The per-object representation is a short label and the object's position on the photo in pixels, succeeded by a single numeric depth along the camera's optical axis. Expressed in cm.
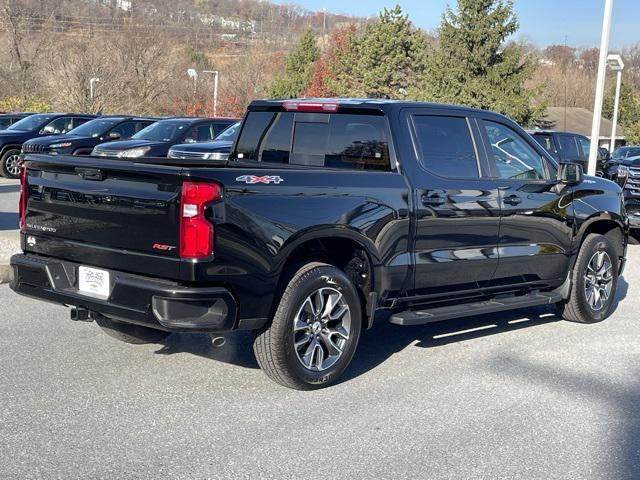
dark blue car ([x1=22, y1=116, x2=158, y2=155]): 1992
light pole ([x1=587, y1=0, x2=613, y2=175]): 1770
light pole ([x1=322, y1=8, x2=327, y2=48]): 7418
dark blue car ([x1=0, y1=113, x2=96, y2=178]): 2158
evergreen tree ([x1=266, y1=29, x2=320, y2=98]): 6494
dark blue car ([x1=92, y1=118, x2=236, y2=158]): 1747
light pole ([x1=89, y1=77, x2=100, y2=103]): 4378
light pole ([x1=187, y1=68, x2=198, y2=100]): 5915
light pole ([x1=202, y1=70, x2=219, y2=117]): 5570
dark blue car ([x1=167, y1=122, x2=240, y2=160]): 1510
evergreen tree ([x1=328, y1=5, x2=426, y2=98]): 5200
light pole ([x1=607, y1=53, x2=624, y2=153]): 2520
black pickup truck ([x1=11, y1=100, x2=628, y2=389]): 506
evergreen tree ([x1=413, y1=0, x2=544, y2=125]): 4247
